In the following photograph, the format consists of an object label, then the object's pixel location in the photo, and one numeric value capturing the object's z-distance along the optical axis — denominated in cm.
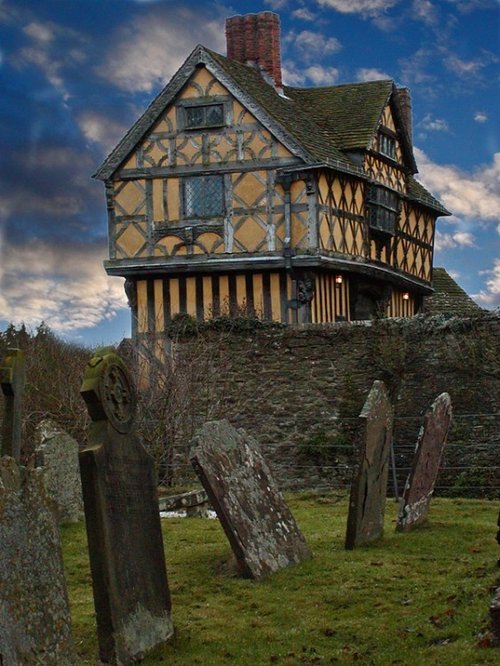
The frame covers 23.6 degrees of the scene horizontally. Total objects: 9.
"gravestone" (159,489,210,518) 1633
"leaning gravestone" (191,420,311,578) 1118
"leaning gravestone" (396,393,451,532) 1384
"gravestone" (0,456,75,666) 682
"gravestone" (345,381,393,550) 1266
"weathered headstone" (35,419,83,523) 1468
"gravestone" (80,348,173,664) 859
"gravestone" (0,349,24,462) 1183
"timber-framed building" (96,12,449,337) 2786
